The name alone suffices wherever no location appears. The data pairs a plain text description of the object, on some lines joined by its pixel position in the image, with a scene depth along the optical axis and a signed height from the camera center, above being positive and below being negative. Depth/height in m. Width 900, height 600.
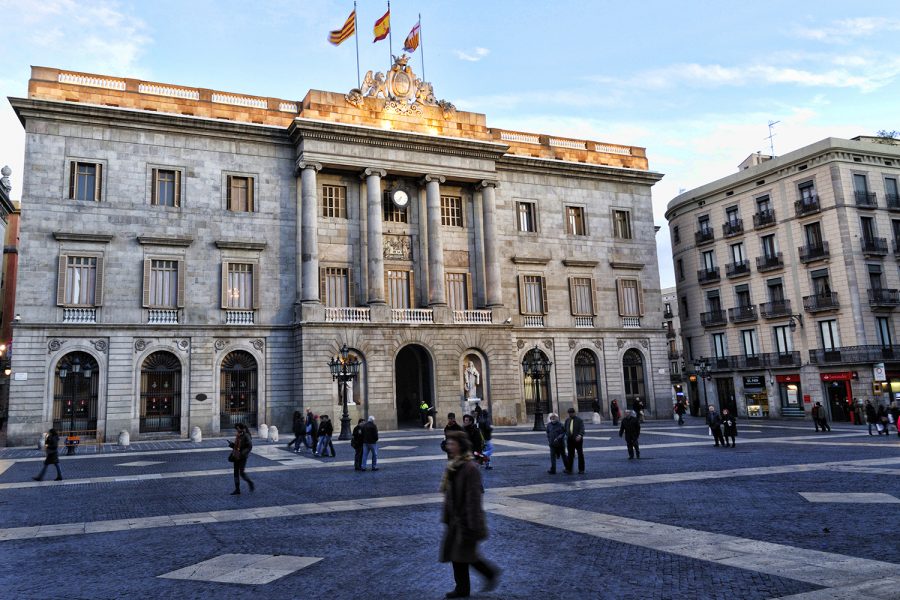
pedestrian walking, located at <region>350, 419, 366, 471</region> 17.92 -0.93
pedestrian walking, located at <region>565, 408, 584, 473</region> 16.55 -1.09
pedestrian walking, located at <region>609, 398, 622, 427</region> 36.19 -0.92
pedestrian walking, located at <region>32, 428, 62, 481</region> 17.67 -0.70
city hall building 30.91 +7.71
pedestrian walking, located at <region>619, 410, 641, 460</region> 19.31 -1.07
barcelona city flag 38.03 +20.86
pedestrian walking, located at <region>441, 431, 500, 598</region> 6.27 -1.15
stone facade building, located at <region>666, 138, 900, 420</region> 40.66 +6.83
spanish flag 37.12 +21.16
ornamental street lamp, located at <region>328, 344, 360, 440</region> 27.47 +1.63
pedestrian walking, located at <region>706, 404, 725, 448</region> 22.95 -1.20
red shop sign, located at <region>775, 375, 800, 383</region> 43.51 +0.43
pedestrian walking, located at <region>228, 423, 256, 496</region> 14.36 -0.88
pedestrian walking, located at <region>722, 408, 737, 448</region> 23.28 -1.33
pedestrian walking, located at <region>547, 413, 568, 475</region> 16.67 -1.08
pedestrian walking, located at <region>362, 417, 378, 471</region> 17.78 -0.83
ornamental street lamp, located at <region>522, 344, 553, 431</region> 32.12 +1.33
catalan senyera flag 36.19 +20.54
